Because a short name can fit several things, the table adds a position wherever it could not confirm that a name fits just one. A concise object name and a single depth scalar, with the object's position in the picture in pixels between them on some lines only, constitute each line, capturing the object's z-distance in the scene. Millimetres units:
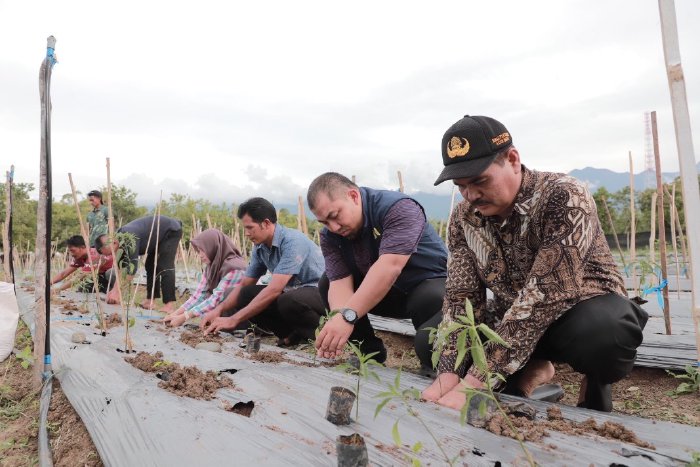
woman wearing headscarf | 4043
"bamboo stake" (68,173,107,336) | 2780
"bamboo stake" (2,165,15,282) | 4070
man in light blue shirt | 3256
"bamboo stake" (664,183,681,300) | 3427
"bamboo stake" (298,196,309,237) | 5777
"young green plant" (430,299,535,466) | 889
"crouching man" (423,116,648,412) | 1525
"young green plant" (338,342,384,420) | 1242
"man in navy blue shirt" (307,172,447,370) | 2164
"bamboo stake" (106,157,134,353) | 2626
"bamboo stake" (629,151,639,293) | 3471
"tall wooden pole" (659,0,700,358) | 1355
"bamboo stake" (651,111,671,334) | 2664
